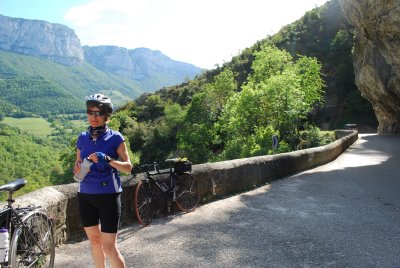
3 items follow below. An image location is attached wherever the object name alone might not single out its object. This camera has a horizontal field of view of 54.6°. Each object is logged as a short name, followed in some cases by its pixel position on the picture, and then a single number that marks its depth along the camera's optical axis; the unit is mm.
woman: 3377
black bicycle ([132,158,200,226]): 6168
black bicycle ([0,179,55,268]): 3307
